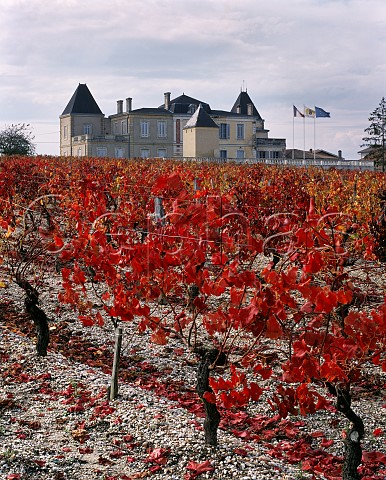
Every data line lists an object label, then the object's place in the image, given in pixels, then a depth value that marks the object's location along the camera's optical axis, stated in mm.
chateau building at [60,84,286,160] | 58969
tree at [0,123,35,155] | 44156
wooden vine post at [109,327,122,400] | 6098
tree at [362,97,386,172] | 44500
